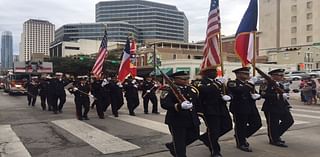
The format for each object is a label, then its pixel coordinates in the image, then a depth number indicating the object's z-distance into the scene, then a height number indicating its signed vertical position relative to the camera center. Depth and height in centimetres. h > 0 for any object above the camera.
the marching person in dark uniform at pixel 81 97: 843 -87
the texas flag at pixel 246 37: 540 +72
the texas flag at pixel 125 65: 953 +22
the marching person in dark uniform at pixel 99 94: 868 -81
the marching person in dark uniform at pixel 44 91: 1080 -86
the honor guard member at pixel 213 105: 442 -61
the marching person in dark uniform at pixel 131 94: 935 -85
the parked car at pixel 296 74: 3398 -45
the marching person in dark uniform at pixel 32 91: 1306 -104
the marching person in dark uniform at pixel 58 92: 995 -83
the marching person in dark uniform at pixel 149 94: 970 -88
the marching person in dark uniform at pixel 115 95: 900 -88
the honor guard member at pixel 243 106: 487 -67
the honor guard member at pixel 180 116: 403 -72
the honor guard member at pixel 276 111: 515 -81
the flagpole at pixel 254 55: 515 +32
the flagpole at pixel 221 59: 497 +23
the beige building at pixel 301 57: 4928 +273
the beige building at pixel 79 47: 7632 +722
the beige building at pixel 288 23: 5647 +1140
